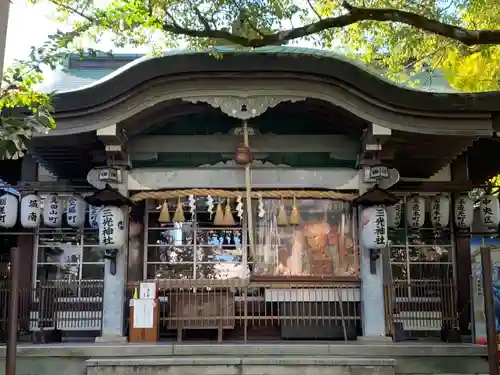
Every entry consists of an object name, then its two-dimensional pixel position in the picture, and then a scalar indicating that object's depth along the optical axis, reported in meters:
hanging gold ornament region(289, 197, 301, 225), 10.32
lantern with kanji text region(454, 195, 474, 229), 11.95
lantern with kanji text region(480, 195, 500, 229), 12.23
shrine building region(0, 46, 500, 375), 9.61
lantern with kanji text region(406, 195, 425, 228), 11.59
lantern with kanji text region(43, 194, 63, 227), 11.39
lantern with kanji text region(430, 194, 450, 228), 11.70
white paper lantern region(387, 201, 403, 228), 11.62
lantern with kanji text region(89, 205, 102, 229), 11.28
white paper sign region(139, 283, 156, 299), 9.67
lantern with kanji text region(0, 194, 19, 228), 11.48
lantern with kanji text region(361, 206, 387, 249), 9.74
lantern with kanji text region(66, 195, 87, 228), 11.31
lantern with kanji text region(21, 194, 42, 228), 11.36
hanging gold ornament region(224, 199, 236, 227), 10.45
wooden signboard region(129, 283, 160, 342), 9.64
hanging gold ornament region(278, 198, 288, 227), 10.30
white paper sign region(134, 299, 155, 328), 9.63
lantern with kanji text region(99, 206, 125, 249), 9.79
